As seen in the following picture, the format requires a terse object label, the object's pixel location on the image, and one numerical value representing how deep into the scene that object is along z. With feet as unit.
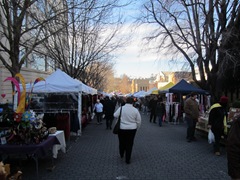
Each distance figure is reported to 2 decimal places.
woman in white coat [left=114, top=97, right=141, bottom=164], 16.07
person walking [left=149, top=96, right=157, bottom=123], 42.13
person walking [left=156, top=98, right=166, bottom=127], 36.86
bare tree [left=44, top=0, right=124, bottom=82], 43.98
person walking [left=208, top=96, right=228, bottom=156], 17.98
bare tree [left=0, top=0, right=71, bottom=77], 22.90
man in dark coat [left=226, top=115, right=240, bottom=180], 6.91
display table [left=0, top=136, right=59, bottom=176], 13.07
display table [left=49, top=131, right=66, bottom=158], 15.44
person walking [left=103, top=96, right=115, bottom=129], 33.52
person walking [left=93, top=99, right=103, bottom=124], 39.16
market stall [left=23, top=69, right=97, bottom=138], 25.69
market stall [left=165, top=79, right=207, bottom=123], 40.10
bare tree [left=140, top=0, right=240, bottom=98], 41.34
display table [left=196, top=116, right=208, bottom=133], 24.30
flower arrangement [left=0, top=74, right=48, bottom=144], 13.50
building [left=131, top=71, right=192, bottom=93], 293.44
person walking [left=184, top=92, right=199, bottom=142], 23.20
